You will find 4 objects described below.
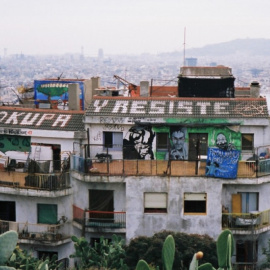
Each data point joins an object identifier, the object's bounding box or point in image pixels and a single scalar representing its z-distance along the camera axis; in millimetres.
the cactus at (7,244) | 18938
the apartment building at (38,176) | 33844
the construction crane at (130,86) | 42769
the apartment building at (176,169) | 32281
